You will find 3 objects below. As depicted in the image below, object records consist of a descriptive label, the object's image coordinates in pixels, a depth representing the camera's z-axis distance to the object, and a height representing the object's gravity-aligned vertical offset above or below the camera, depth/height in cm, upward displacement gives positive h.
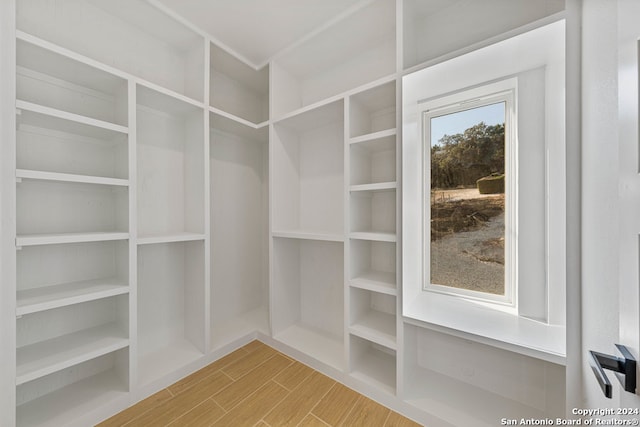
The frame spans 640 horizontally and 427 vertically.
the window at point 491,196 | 125 +10
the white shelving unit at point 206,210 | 127 +2
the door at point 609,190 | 50 +6
